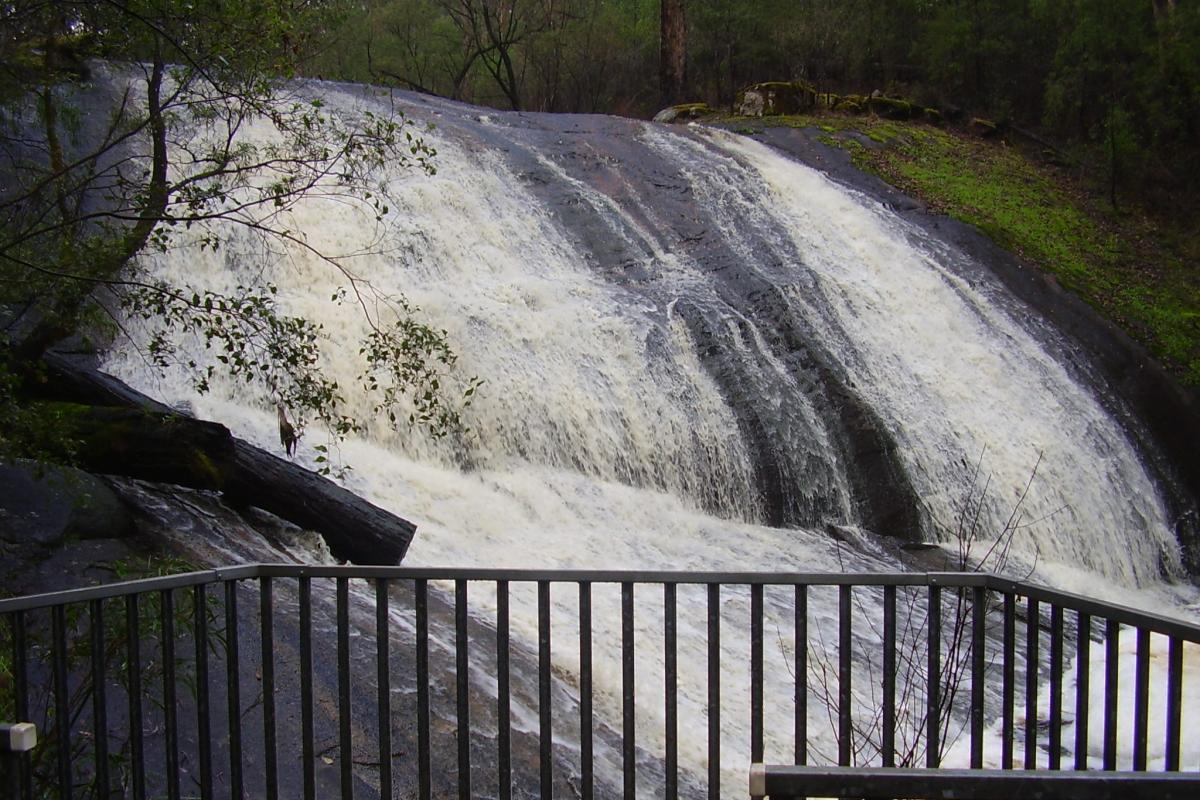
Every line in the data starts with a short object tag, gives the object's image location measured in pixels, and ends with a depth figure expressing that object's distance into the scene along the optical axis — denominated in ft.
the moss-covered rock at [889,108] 79.41
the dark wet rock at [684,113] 80.07
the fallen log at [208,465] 24.49
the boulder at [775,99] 76.69
